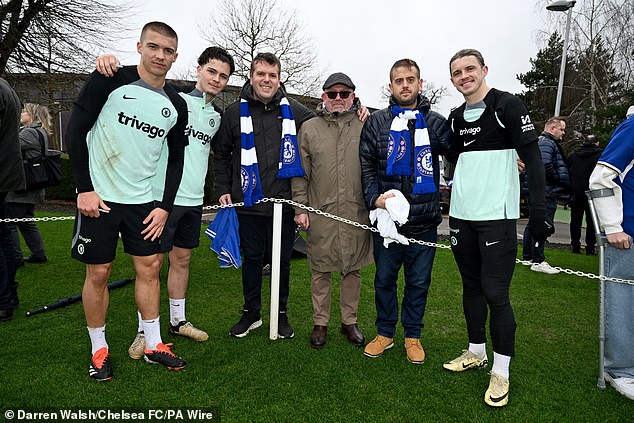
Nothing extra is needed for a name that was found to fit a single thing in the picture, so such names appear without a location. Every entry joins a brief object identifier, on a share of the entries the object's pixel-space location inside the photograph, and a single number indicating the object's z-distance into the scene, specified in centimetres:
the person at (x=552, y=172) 634
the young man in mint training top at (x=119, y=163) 270
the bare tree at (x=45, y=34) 1300
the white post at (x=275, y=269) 355
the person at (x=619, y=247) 291
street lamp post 1211
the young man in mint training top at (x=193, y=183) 350
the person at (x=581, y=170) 743
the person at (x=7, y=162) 377
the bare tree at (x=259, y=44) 1783
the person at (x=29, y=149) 500
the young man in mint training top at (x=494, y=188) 270
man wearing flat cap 346
